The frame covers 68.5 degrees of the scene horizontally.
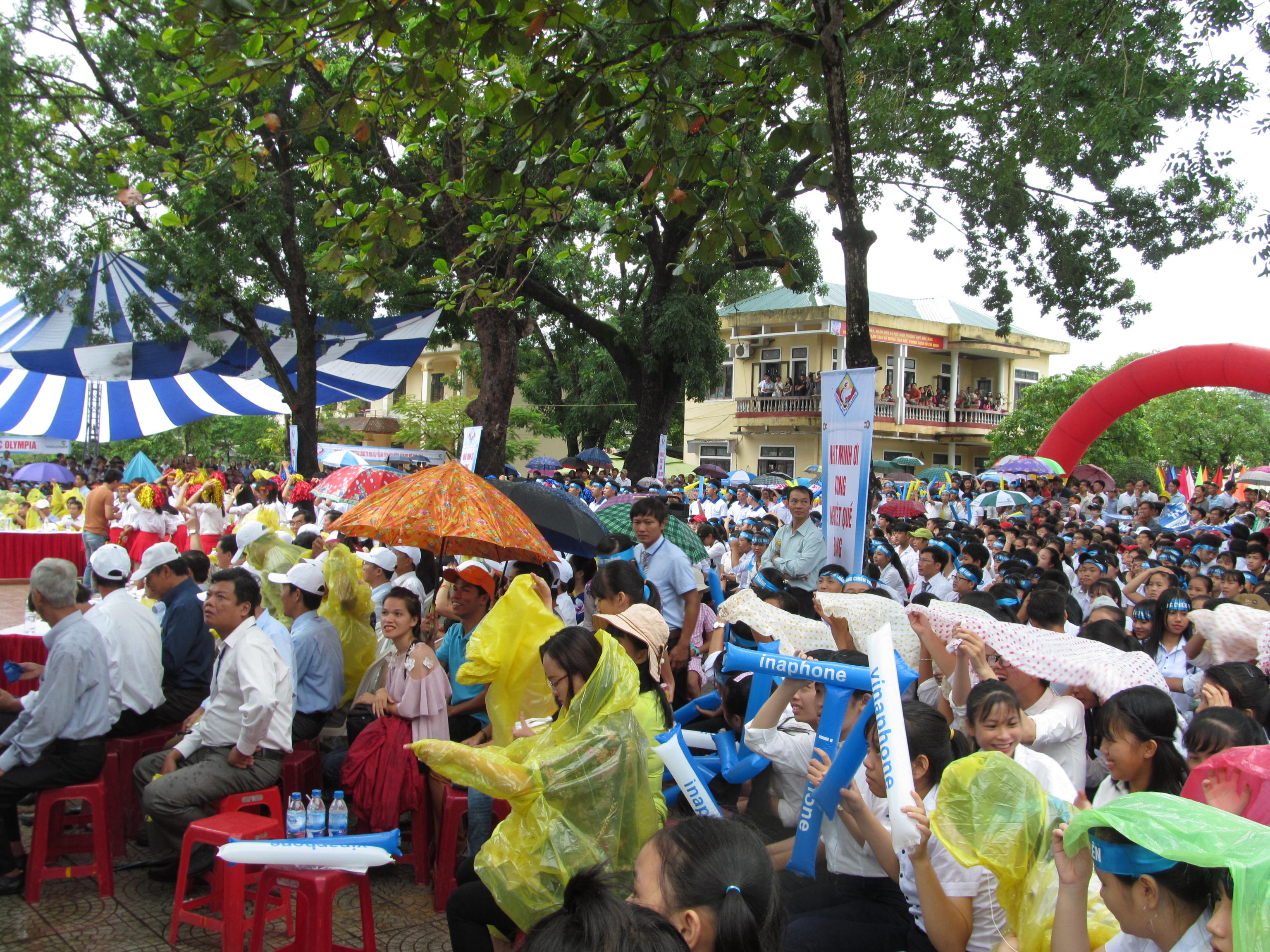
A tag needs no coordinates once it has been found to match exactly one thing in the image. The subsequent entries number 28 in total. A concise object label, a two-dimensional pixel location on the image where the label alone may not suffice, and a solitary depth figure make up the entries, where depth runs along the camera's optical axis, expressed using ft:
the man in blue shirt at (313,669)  14.57
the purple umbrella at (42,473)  58.59
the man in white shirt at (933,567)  22.90
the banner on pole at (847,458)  17.92
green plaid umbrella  20.16
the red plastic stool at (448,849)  12.47
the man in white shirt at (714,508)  53.06
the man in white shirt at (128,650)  13.78
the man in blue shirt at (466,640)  14.57
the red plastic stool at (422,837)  13.20
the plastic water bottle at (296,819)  11.62
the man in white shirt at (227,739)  12.02
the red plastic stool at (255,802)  12.25
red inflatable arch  53.16
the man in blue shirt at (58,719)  12.42
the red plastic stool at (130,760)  13.99
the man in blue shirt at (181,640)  14.97
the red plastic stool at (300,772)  13.89
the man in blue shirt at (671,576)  17.72
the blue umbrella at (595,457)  84.53
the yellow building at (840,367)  101.09
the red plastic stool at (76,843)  12.37
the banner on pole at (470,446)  28.07
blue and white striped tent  54.65
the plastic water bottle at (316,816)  11.66
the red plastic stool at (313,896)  9.99
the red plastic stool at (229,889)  10.43
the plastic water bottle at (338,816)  11.41
